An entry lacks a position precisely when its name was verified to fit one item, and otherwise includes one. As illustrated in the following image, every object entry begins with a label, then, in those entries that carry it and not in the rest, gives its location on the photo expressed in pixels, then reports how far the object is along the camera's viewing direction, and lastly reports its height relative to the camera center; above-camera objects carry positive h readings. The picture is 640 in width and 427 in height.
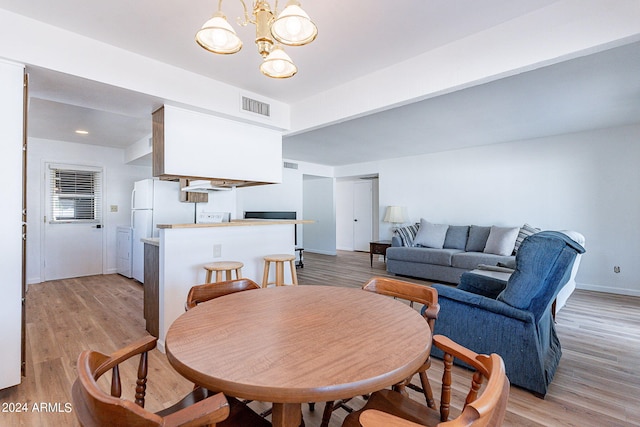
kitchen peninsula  2.58 -0.39
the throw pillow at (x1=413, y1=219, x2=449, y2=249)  5.42 -0.40
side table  6.10 -0.70
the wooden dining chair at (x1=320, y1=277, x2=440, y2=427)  1.38 -0.47
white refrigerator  4.74 +0.03
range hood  3.61 +0.34
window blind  5.13 +0.30
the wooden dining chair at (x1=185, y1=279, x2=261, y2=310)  1.55 -0.43
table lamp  6.34 -0.04
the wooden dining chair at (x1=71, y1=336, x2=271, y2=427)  0.63 -0.45
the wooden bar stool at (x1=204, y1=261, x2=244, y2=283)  2.60 -0.48
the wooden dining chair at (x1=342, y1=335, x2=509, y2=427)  0.64 -0.50
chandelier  1.31 +0.84
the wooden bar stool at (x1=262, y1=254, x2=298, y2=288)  3.03 -0.54
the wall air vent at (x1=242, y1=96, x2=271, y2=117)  3.04 +1.10
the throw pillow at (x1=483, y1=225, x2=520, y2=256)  4.59 -0.42
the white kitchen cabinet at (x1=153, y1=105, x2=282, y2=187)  2.66 +0.62
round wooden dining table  0.79 -0.44
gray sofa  4.58 -0.62
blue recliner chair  1.84 -0.69
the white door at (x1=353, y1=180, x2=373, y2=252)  8.32 -0.06
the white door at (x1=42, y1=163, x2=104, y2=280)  5.08 -0.19
